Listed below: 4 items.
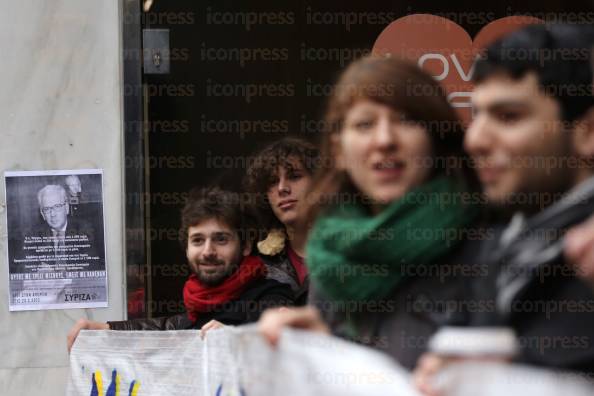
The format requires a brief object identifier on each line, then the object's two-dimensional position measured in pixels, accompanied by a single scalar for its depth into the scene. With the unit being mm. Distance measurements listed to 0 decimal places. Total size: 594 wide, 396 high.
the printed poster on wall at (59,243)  7367
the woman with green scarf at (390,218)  3963
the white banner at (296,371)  3265
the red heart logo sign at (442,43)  7509
